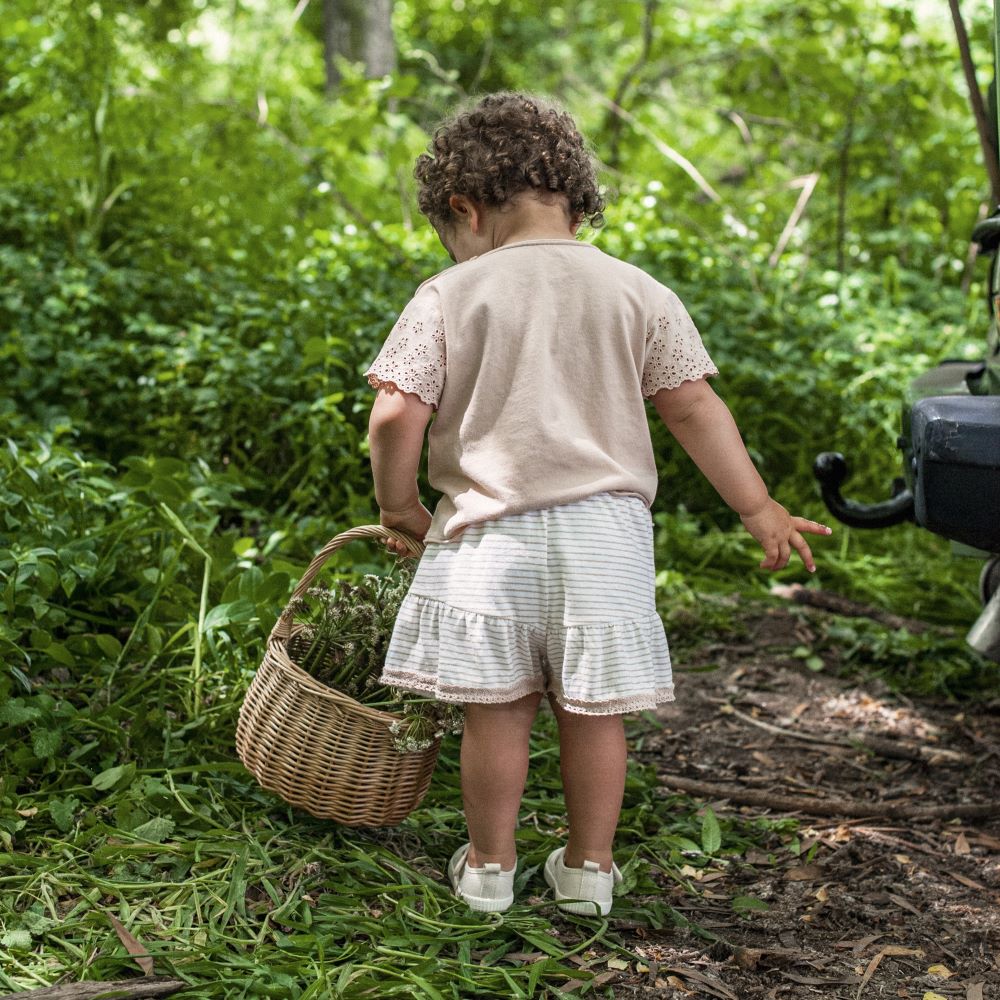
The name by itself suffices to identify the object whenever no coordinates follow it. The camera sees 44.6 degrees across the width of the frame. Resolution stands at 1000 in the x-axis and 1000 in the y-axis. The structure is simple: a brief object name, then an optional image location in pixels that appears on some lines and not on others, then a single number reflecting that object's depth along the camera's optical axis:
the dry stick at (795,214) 6.18
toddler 2.07
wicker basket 2.28
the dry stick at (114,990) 1.78
